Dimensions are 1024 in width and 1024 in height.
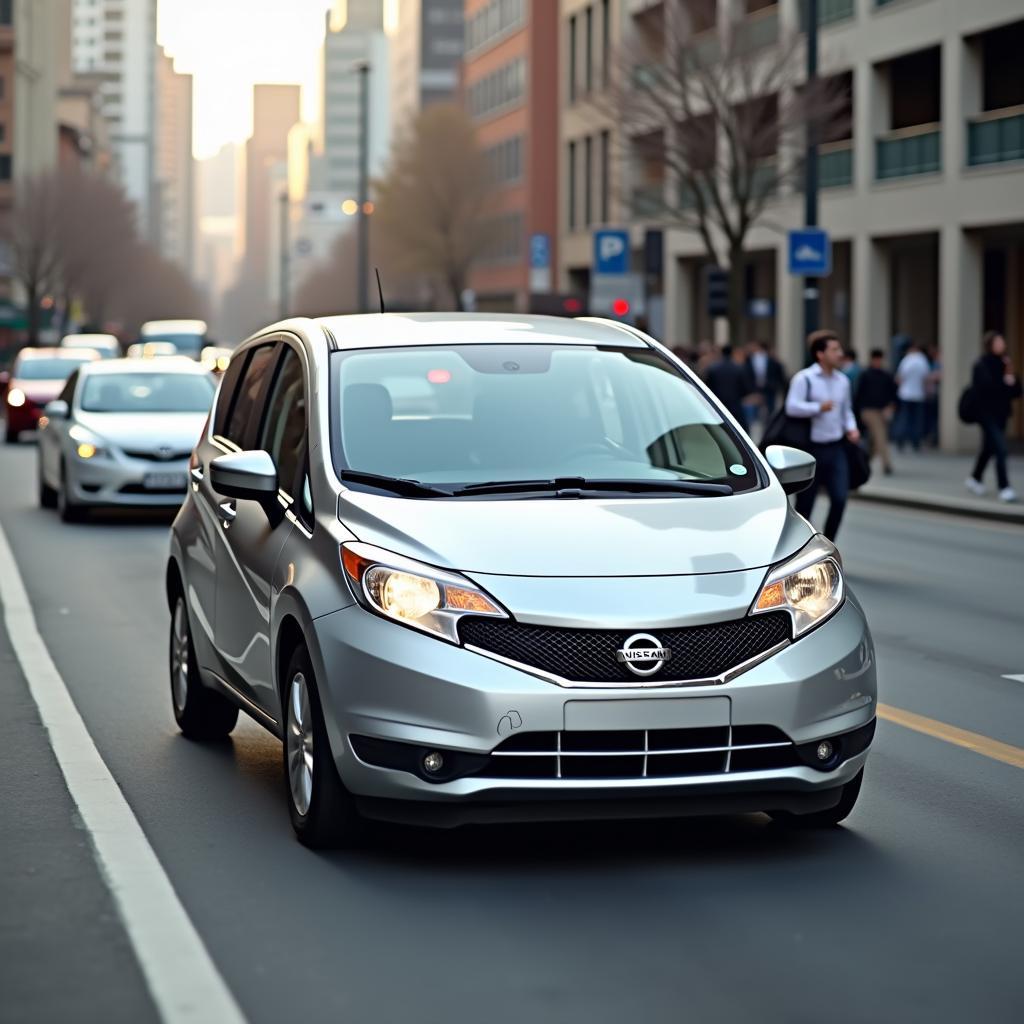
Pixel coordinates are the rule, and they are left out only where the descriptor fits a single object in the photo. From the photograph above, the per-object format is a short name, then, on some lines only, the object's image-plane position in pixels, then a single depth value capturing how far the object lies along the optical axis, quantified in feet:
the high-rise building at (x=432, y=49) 542.57
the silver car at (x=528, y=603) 19.61
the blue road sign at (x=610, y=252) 117.19
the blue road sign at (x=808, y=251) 98.27
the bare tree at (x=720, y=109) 123.85
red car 121.49
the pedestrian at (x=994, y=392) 78.69
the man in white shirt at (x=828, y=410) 53.16
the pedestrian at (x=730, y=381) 86.38
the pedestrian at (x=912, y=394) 116.88
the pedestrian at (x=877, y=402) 98.37
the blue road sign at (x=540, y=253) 146.51
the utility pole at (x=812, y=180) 100.17
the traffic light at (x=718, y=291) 115.34
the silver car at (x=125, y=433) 67.15
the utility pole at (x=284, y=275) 413.32
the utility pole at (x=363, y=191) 208.14
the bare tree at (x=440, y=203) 277.64
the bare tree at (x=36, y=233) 317.42
